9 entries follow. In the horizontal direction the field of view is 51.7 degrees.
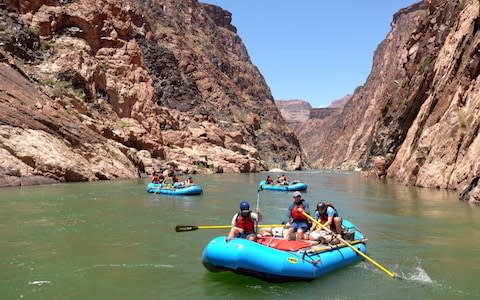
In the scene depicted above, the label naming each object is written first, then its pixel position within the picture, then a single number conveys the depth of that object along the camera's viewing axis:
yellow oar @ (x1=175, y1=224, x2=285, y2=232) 11.05
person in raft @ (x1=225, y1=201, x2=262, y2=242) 10.23
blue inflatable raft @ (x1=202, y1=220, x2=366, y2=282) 9.09
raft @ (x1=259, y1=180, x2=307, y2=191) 34.09
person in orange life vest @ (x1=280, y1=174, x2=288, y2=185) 36.67
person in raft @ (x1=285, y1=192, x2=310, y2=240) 11.59
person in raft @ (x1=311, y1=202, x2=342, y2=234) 11.77
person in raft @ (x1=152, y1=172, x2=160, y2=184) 30.48
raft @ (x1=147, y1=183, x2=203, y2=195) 28.20
